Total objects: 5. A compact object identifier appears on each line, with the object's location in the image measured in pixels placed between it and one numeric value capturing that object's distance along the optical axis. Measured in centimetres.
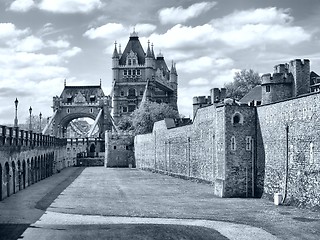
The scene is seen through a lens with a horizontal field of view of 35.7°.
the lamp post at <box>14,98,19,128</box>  4266
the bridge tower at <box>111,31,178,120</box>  12381
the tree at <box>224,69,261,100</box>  8418
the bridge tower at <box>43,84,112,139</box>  11712
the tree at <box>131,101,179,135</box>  9312
